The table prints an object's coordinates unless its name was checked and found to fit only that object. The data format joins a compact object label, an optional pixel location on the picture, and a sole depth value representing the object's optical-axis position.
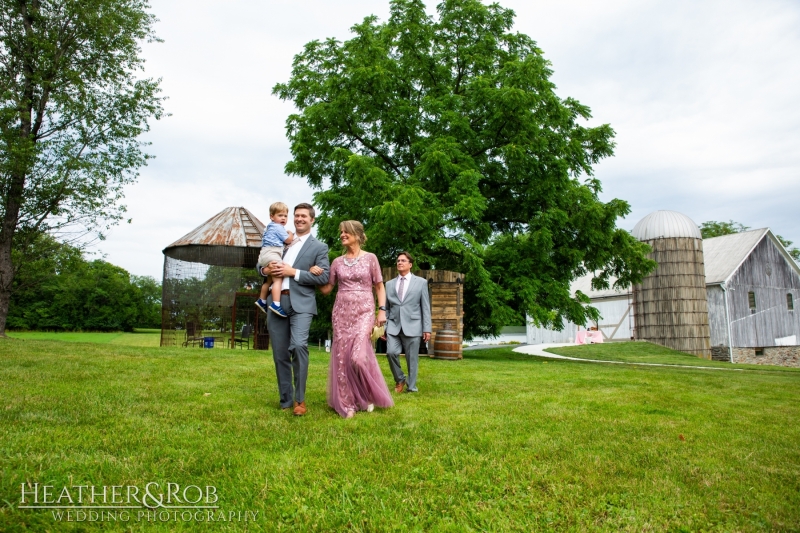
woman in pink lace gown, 5.59
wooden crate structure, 15.92
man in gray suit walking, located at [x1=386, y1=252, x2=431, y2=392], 7.88
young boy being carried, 5.51
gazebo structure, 19.34
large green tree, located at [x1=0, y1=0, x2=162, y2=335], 18.41
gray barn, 27.94
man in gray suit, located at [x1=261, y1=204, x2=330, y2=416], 5.48
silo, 27.03
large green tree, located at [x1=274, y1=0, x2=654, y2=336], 16.66
